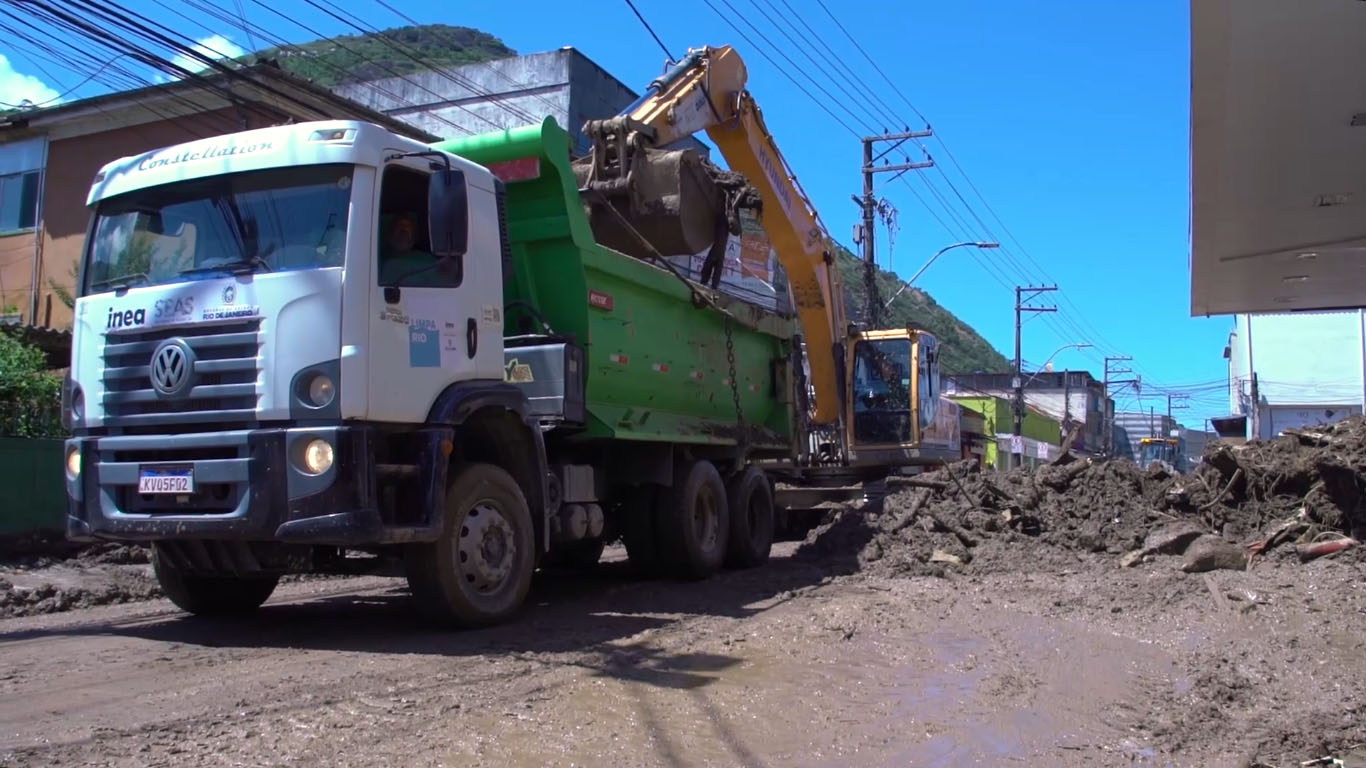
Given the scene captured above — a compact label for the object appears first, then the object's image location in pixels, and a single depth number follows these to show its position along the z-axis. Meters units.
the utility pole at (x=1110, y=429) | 70.41
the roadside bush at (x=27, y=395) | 10.93
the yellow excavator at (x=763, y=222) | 10.33
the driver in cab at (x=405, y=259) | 6.66
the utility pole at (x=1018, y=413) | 44.00
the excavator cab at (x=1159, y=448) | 54.69
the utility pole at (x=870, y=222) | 27.91
